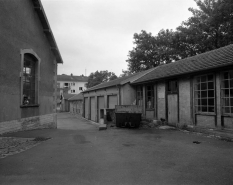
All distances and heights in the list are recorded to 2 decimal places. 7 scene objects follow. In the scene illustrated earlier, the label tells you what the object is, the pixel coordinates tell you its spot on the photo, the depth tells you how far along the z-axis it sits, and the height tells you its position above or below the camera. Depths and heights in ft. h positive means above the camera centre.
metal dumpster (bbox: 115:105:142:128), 39.52 -3.40
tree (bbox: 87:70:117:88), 166.09 +19.58
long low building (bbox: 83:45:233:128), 29.27 +1.45
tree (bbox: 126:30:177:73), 101.36 +26.55
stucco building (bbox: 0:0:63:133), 26.37 +5.59
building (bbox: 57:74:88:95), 226.75 +18.98
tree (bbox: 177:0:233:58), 70.23 +28.05
